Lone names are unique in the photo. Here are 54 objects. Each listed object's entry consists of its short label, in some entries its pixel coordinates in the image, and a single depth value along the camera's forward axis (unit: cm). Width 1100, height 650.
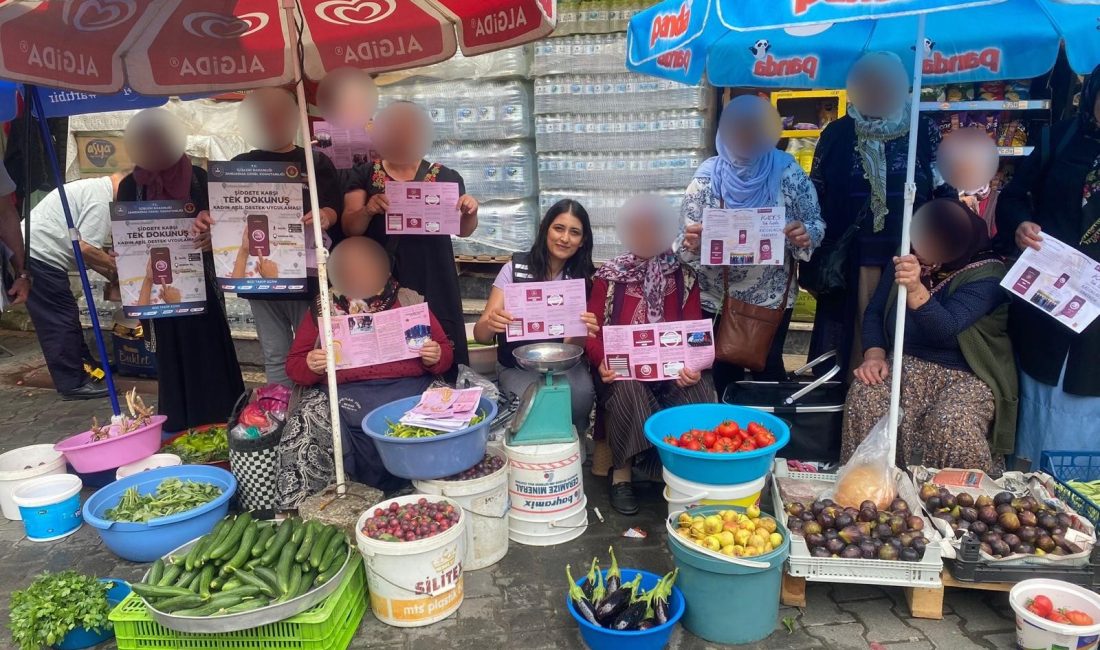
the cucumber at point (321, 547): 293
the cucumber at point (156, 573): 287
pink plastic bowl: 409
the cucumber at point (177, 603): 273
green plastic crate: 280
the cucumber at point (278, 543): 295
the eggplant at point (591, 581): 297
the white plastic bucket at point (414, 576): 301
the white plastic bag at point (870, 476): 332
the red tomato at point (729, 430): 343
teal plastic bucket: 289
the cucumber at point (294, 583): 279
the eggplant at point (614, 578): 295
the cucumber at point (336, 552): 296
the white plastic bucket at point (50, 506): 389
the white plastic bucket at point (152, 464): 414
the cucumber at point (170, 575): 284
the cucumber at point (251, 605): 273
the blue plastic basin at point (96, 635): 301
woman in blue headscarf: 404
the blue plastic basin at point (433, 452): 333
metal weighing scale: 368
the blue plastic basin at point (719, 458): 322
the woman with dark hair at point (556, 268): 410
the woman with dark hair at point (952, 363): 360
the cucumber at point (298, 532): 304
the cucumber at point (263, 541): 300
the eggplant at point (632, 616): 278
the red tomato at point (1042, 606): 278
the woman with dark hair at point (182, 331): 438
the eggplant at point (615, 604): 282
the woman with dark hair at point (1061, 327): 351
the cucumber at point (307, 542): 294
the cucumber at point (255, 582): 280
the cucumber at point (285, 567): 280
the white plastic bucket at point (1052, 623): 265
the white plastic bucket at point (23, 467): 407
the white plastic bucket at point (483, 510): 343
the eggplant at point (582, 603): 282
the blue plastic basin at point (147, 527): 346
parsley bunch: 288
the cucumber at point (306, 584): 282
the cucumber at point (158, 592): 275
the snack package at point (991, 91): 554
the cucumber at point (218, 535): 294
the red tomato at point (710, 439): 339
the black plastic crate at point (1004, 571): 292
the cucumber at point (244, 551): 289
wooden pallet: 301
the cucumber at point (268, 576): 282
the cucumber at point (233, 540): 296
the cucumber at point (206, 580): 279
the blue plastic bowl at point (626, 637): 273
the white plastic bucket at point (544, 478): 364
